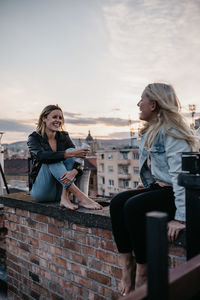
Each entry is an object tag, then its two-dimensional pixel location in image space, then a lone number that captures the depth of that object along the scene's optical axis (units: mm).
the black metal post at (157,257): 639
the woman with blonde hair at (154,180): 1421
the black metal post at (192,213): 1167
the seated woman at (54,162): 2236
